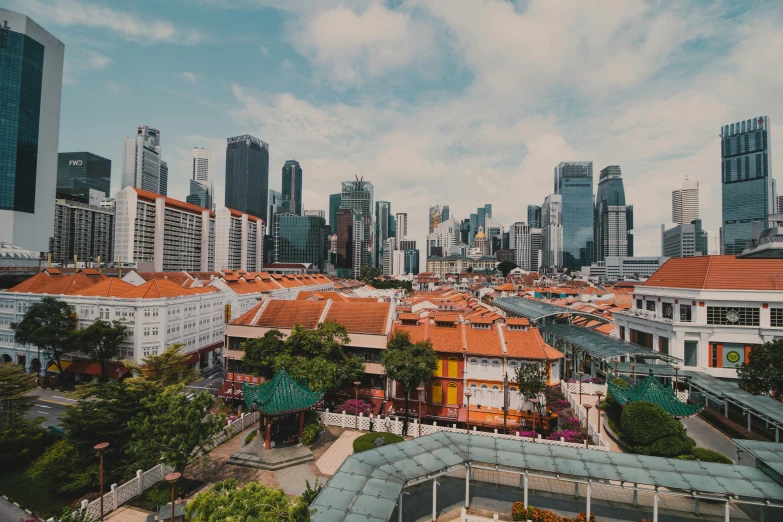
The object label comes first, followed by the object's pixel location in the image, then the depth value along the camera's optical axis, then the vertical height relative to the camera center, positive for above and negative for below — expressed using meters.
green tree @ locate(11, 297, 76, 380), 45.34 -8.27
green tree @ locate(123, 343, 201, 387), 36.45 -10.78
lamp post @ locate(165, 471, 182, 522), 16.73 -9.93
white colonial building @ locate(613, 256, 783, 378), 35.78 -3.14
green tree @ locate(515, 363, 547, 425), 28.80 -8.49
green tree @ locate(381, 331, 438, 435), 30.12 -7.49
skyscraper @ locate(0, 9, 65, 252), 112.62 +43.18
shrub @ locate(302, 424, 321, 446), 27.06 -12.25
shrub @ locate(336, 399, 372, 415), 32.16 -12.16
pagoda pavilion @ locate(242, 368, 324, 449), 25.91 -9.49
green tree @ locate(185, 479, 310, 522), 11.98 -8.12
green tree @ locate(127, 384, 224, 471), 20.33 -9.53
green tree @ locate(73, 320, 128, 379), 44.41 -9.30
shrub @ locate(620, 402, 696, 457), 21.94 -9.58
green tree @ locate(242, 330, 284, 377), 35.16 -8.03
